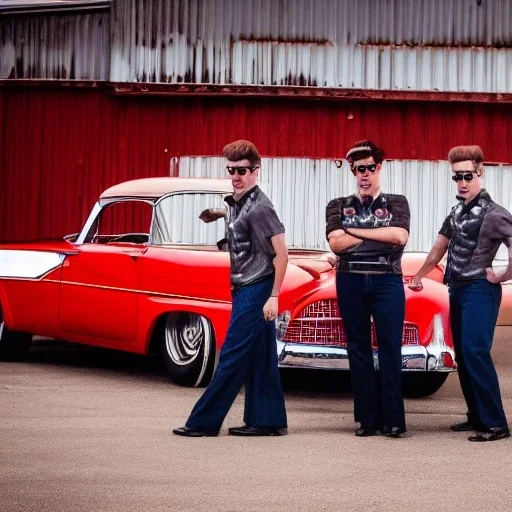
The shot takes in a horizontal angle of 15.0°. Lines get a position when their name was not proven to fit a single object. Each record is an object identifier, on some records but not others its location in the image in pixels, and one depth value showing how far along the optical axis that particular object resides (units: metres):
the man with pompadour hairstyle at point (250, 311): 11.32
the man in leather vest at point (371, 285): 11.46
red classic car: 13.49
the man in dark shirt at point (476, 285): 11.48
